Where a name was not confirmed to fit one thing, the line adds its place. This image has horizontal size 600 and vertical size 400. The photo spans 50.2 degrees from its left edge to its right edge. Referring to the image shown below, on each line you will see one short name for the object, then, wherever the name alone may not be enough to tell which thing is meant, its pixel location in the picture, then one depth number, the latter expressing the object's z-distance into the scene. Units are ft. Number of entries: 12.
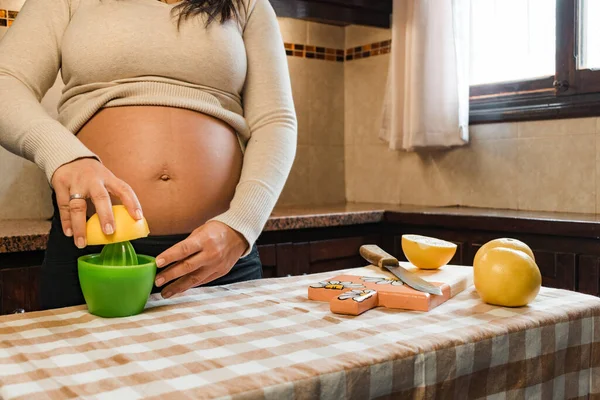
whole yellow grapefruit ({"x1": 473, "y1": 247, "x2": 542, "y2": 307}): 2.76
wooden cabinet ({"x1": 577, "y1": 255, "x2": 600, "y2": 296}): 5.30
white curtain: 7.25
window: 6.46
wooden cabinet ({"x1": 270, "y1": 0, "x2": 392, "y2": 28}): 7.12
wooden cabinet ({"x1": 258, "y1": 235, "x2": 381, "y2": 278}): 6.37
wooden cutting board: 2.70
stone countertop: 5.10
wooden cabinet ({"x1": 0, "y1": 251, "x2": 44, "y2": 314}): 5.07
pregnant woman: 3.45
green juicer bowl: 2.63
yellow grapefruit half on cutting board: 3.34
